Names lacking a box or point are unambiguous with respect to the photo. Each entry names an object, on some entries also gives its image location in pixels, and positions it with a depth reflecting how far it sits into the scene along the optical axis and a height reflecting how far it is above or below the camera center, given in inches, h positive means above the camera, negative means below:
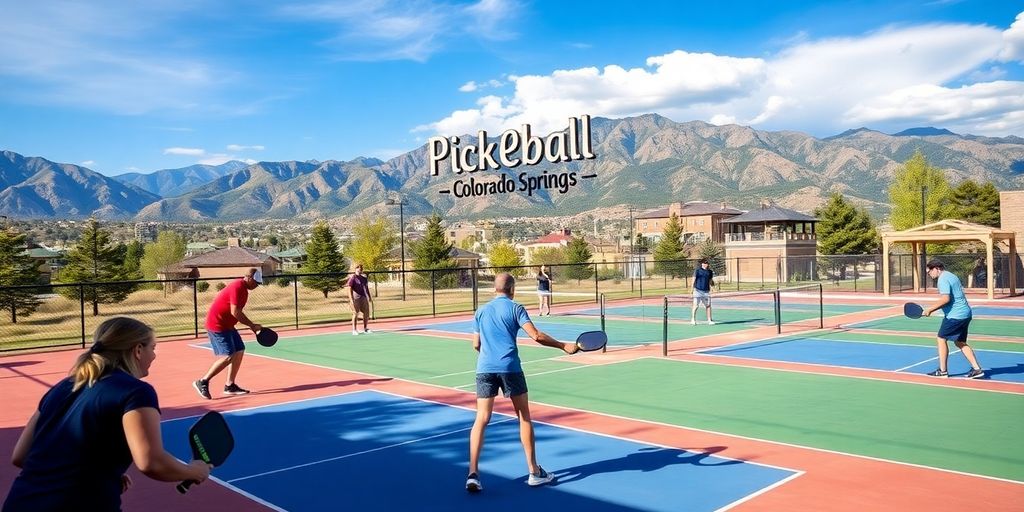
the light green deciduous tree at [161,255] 3440.0 +91.1
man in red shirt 496.7 -29.0
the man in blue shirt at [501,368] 295.0 -36.1
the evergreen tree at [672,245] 3238.2 +78.8
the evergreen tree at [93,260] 2146.9 +46.9
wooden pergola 1387.8 +38.9
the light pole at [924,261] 1673.2 -6.1
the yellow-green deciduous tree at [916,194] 2632.9 +211.9
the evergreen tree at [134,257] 3003.4 +83.0
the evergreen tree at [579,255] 2869.1 +42.3
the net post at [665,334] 676.1 -58.4
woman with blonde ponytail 134.5 -27.0
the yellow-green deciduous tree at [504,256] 3189.0 +49.3
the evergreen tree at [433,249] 2743.6 +70.3
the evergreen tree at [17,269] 1724.9 +24.0
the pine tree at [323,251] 2468.0 +64.8
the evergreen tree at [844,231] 2866.6 +103.1
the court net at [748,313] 926.6 -70.8
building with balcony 2792.8 +73.6
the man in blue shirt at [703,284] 919.7 -23.3
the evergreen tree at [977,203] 2770.7 +186.7
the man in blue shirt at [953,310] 512.7 -32.9
